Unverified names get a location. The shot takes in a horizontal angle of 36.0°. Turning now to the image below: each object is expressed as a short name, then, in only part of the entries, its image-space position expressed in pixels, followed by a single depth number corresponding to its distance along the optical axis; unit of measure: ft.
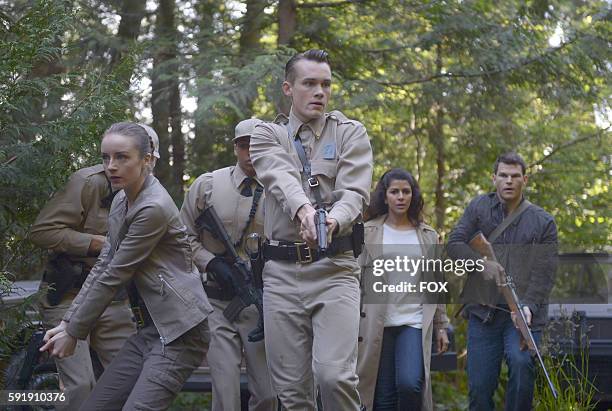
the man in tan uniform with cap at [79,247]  21.54
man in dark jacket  23.43
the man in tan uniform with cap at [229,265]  21.58
